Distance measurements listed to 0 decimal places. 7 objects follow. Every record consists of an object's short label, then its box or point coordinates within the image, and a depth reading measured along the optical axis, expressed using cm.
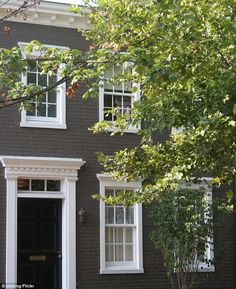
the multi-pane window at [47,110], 1552
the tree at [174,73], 923
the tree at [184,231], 1411
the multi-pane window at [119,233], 1612
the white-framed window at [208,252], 1642
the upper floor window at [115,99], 1630
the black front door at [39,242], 1540
